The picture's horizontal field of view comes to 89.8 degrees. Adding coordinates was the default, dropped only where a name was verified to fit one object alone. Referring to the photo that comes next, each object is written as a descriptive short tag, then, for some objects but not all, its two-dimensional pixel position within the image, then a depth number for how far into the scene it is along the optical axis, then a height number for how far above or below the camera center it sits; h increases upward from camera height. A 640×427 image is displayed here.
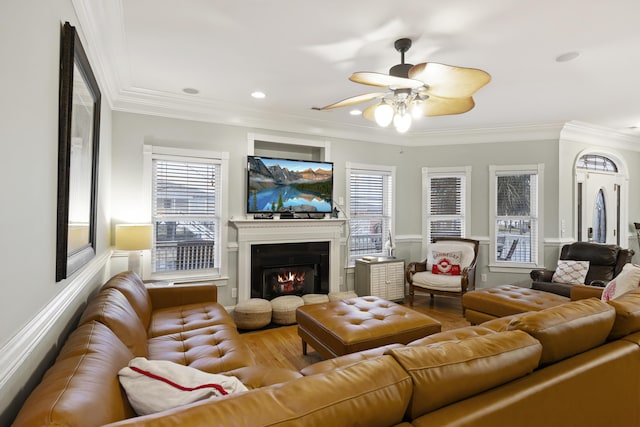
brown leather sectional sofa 0.78 -0.50
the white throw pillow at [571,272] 4.00 -0.68
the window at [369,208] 4.88 +0.13
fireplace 4.09 -0.72
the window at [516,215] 4.81 +0.04
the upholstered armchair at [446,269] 4.24 -0.74
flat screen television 4.04 +0.40
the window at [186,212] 3.65 +0.03
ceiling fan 1.94 +0.87
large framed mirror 1.45 +0.31
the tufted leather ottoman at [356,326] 2.28 -0.84
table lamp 3.03 -0.22
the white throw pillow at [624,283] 2.13 -0.44
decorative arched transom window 5.10 +0.91
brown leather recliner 3.90 -0.58
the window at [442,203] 5.15 +0.22
